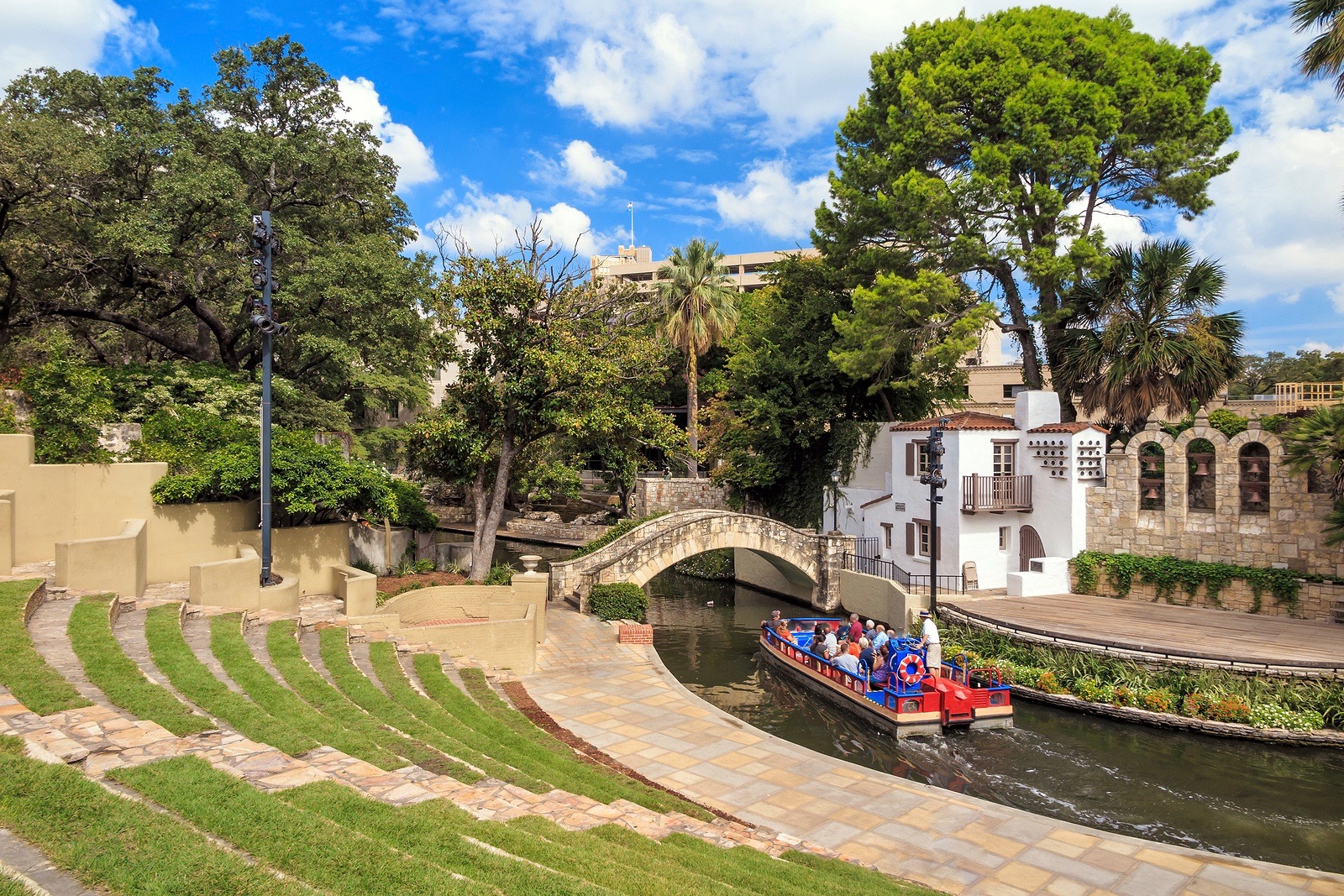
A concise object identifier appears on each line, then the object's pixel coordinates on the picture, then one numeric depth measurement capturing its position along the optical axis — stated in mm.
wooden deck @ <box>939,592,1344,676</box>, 17812
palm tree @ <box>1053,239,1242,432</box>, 25109
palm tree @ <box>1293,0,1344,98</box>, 17984
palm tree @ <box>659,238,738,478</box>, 41844
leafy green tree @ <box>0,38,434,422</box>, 21984
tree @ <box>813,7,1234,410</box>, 25609
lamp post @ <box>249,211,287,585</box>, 15211
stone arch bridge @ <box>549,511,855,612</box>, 26922
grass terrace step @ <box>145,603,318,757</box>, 8359
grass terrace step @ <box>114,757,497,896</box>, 5195
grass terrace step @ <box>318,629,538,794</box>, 9383
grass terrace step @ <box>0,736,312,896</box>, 4801
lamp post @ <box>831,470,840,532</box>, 33700
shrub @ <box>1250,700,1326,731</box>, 16531
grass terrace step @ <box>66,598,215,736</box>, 8227
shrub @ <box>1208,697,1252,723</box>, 16906
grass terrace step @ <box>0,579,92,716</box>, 7941
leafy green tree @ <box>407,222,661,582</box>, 22109
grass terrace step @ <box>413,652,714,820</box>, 10242
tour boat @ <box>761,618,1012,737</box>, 17297
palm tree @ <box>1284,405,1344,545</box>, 19844
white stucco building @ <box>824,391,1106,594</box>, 26000
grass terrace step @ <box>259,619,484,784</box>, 8812
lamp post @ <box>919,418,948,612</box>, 22047
